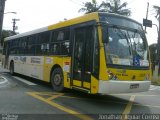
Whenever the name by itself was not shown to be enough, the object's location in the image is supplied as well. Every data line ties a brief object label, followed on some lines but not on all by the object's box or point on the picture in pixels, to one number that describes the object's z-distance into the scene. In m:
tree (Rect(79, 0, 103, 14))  24.77
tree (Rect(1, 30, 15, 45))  50.39
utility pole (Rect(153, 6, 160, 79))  14.15
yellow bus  5.88
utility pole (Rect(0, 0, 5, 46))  10.42
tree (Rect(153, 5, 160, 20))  22.15
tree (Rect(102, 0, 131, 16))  25.11
